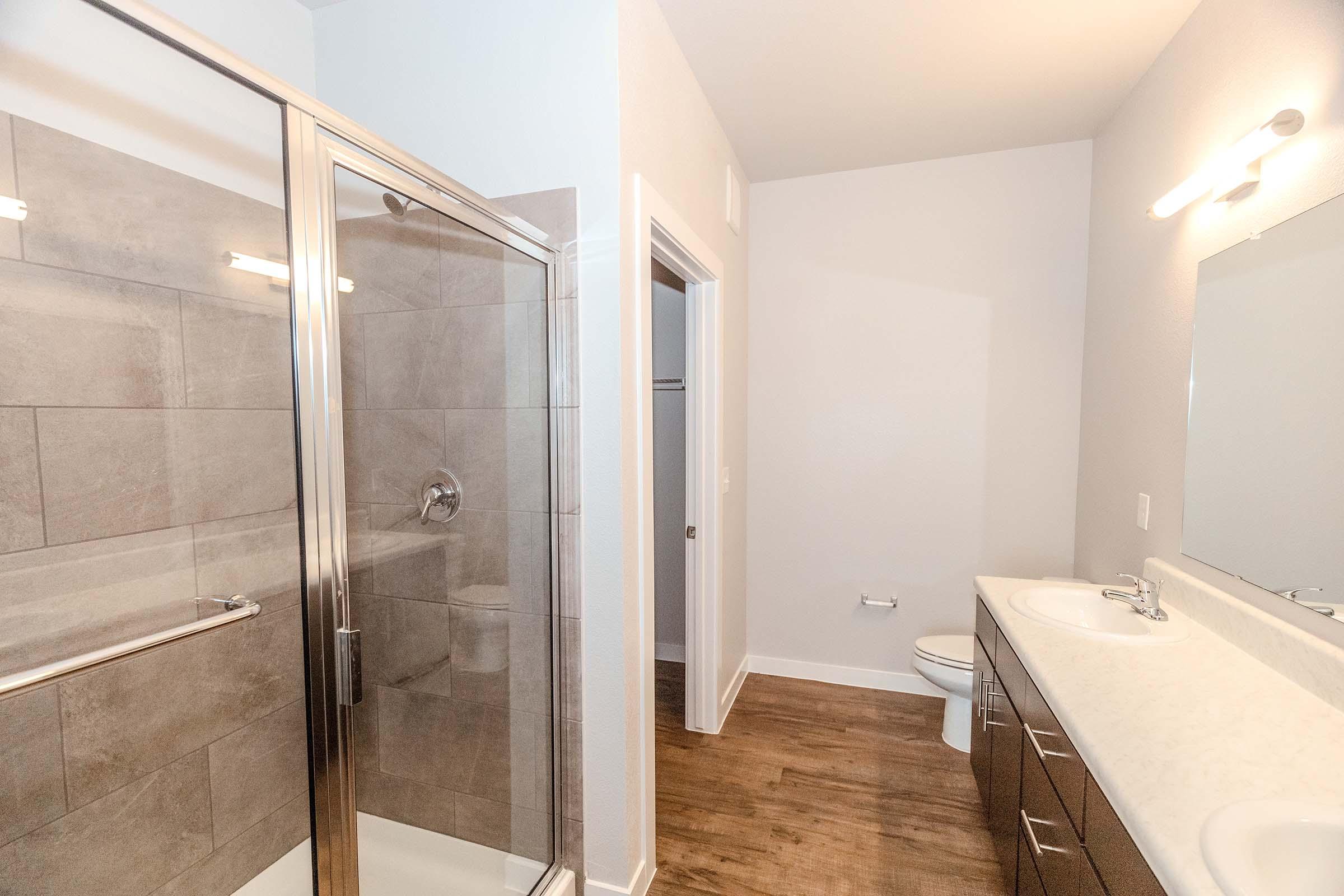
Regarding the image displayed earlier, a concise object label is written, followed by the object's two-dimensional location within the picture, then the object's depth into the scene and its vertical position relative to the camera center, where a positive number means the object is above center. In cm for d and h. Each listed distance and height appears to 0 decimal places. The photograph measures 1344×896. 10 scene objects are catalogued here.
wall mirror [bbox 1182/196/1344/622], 129 +1
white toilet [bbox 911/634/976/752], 245 -99
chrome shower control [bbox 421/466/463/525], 134 -17
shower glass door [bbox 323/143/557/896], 116 -26
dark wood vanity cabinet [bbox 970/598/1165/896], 100 -78
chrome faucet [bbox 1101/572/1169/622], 173 -50
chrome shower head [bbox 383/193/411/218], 120 +41
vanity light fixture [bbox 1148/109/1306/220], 138 +62
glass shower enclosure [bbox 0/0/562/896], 101 -11
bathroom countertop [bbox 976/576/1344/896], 90 -55
